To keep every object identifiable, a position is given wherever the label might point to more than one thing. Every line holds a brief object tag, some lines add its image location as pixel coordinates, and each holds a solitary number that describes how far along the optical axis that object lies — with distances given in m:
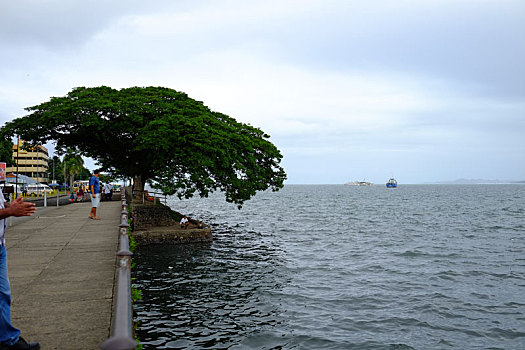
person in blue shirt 18.36
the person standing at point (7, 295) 4.33
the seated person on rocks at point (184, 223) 27.53
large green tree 25.73
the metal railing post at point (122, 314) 2.71
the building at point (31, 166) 132.62
